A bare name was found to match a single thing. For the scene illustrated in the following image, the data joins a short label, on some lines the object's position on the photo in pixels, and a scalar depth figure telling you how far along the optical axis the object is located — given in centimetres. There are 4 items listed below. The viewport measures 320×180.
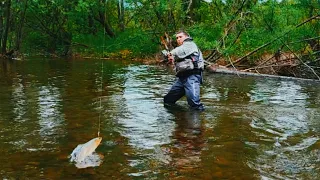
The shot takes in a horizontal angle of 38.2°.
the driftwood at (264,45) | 1482
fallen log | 1509
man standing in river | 888
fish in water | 530
